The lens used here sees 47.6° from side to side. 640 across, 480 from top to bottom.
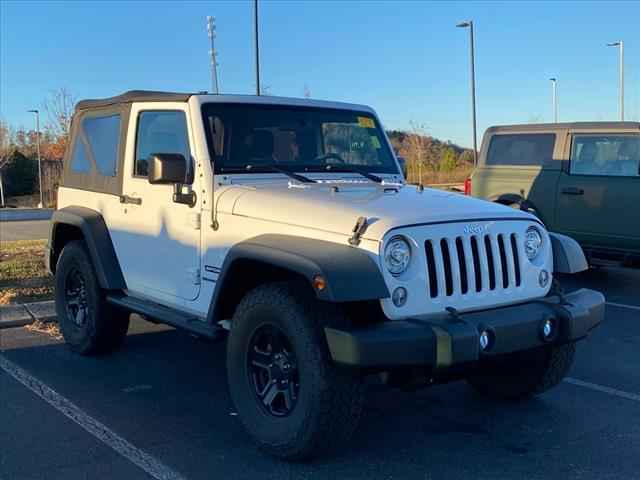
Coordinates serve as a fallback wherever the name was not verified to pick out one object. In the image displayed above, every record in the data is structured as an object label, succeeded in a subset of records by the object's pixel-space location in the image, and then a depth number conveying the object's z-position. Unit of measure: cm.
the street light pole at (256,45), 1670
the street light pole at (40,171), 3850
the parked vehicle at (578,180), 869
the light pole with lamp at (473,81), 2370
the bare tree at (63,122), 2750
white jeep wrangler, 353
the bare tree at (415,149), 3666
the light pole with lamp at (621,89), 3210
